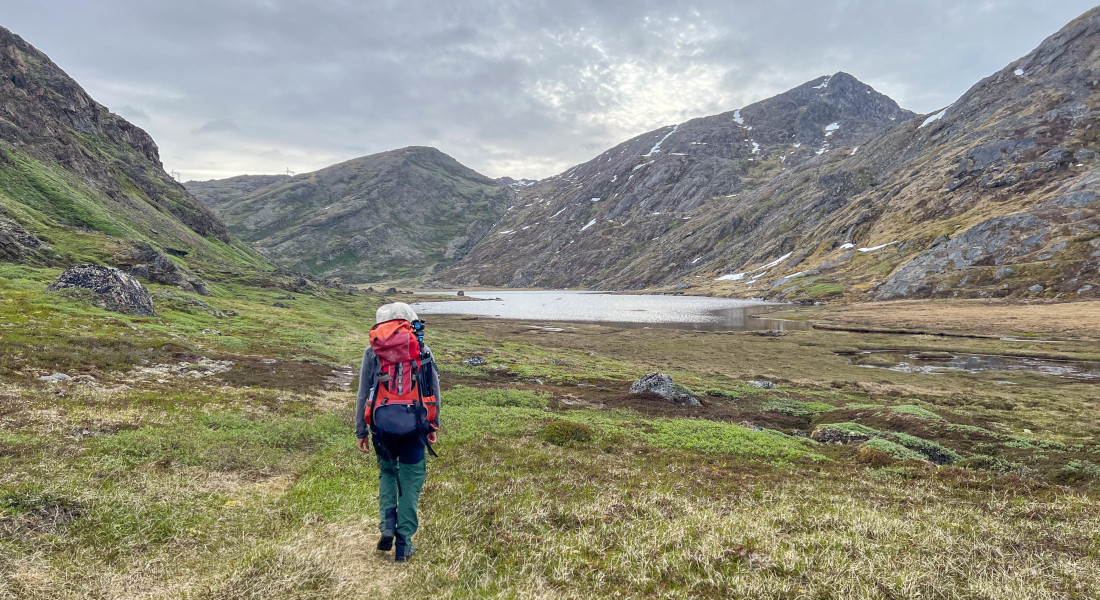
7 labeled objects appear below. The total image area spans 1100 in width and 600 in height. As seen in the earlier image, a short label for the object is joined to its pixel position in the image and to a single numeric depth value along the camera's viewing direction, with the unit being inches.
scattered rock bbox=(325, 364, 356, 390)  1051.9
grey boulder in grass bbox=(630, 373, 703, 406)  1098.1
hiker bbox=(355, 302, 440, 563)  291.3
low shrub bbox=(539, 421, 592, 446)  653.3
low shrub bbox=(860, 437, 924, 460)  634.2
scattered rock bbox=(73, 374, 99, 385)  663.7
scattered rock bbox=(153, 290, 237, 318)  1876.2
